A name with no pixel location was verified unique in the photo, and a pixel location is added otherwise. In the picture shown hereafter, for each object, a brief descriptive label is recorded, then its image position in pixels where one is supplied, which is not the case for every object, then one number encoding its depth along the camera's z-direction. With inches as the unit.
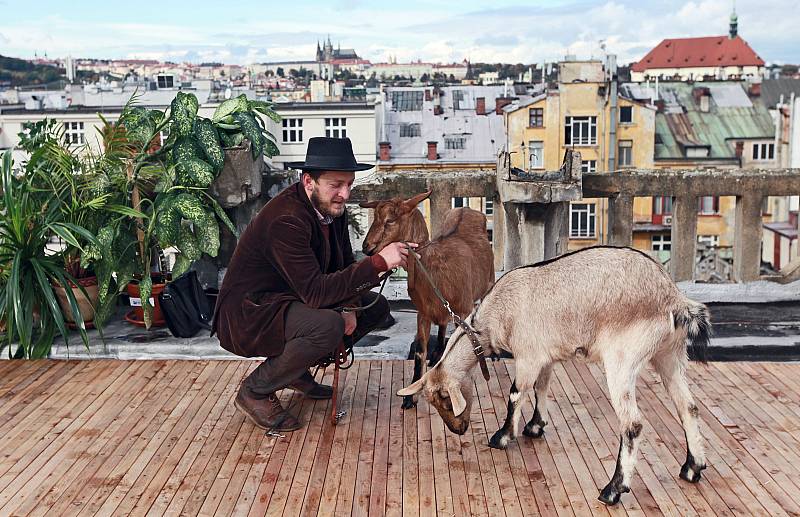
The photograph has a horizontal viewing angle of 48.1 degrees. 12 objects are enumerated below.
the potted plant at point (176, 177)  233.0
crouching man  177.9
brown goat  186.2
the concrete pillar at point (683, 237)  264.8
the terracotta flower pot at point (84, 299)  239.1
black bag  239.1
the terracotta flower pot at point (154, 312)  247.4
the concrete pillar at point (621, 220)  262.7
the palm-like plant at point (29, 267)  223.6
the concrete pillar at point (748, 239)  263.9
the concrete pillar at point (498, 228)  270.0
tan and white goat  152.3
